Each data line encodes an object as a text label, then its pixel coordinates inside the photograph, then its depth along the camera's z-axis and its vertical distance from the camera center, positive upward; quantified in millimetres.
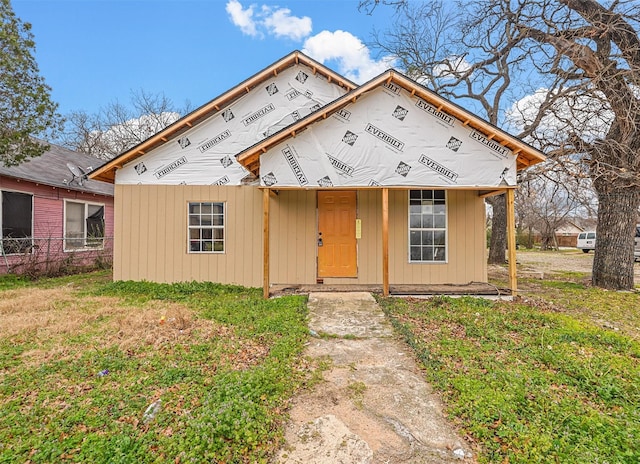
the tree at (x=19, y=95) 8570 +3951
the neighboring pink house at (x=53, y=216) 10148 +803
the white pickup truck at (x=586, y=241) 23359 -330
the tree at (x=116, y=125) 24750 +8802
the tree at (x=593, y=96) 7637 +3507
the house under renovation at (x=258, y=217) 8164 +523
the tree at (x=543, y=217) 29172 +1827
